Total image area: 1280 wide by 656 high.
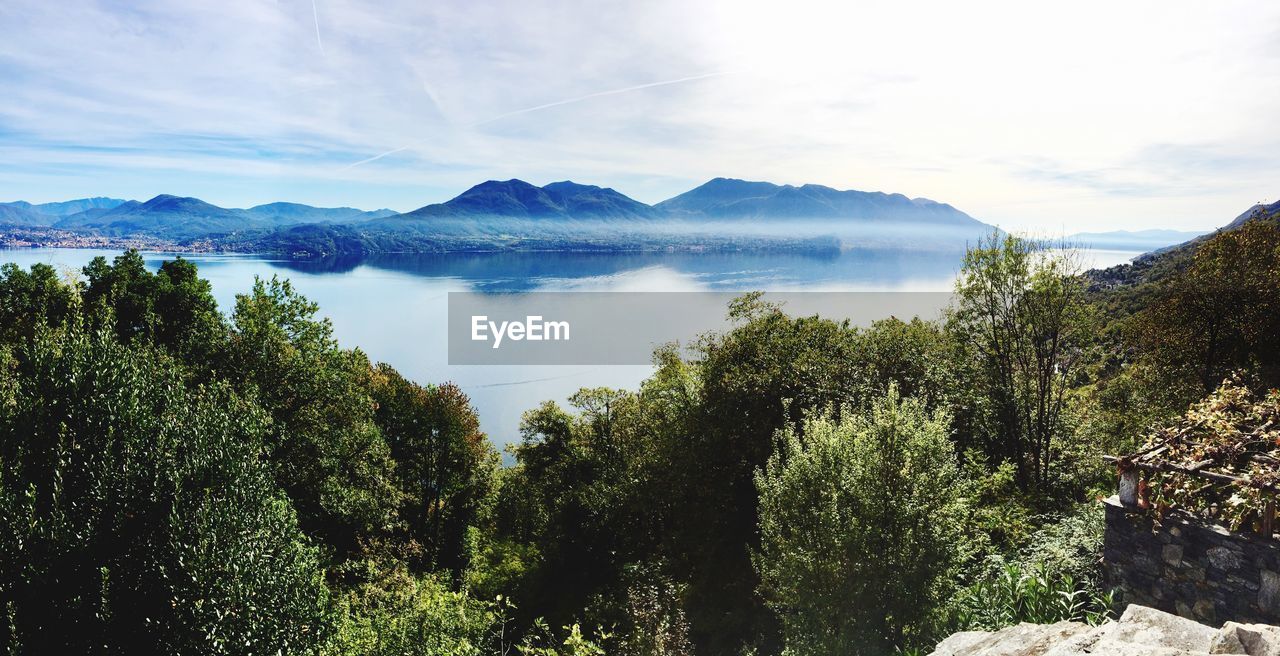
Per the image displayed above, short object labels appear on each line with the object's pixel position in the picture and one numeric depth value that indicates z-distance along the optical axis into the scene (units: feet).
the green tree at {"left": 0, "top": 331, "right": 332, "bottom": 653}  35.04
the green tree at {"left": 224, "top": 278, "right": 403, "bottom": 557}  64.49
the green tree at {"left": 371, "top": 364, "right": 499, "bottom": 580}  93.30
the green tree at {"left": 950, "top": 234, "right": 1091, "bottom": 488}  60.39
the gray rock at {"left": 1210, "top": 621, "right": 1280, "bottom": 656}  18.22
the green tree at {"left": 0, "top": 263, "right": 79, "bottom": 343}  74.33
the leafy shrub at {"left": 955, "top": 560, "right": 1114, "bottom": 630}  31.60
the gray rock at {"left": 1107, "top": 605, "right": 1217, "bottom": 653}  20.97
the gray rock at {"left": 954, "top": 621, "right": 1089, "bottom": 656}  22.73
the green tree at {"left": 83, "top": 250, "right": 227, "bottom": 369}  79.97
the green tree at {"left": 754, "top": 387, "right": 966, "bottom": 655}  32.96
